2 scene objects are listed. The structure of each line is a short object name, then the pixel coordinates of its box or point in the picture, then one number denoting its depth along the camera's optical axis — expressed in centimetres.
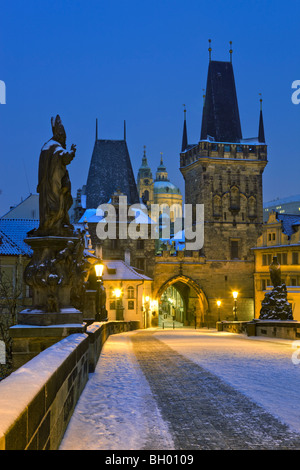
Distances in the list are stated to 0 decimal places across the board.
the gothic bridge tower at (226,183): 6038
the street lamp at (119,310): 4788
